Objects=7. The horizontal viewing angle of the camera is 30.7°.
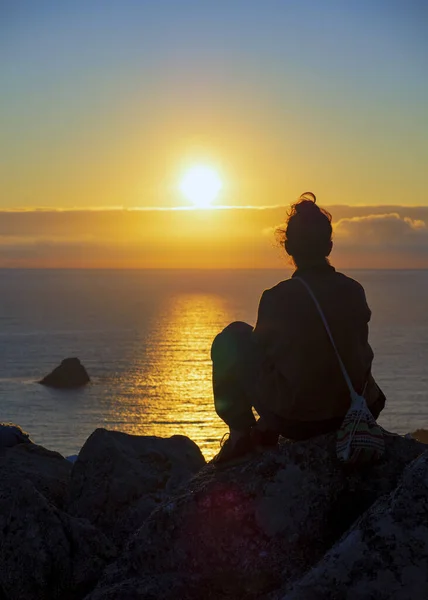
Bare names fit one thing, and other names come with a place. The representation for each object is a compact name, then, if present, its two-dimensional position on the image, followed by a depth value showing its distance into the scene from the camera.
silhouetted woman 6.08
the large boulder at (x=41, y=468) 9.27
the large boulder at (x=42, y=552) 6.70
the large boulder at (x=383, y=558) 4.52
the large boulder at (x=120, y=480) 8.51
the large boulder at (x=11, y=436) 11.03
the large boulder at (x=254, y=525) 5.82
